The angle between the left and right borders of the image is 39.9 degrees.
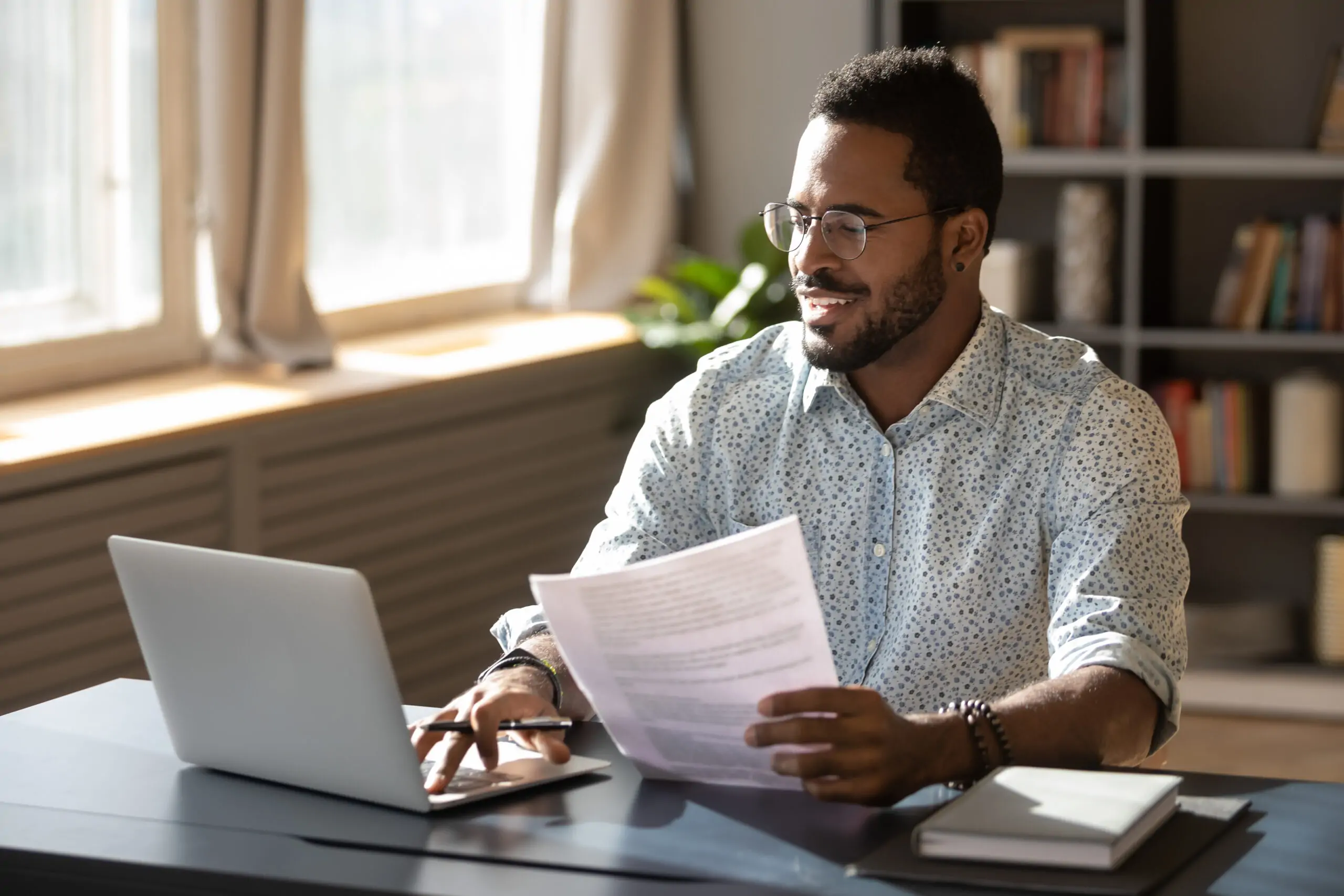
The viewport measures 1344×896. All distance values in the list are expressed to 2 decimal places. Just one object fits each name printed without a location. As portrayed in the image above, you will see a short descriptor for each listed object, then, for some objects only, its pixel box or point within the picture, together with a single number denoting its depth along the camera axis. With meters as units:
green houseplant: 4.11
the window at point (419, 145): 3.99
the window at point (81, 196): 3.20
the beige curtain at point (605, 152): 4.46
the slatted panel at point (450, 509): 3.36
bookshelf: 4.02
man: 1.81
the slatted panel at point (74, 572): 2.79
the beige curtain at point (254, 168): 3.37
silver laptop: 1.41
